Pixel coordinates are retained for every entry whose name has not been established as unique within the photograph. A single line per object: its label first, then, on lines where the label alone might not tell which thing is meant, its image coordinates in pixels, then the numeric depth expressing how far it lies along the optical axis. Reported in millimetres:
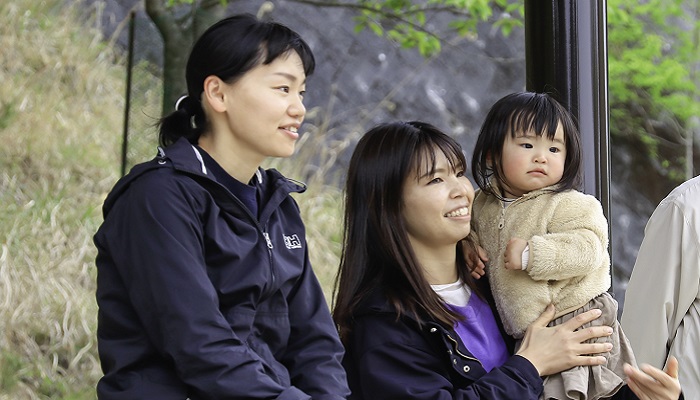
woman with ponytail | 3975
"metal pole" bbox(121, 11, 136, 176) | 10273
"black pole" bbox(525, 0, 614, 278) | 6145
